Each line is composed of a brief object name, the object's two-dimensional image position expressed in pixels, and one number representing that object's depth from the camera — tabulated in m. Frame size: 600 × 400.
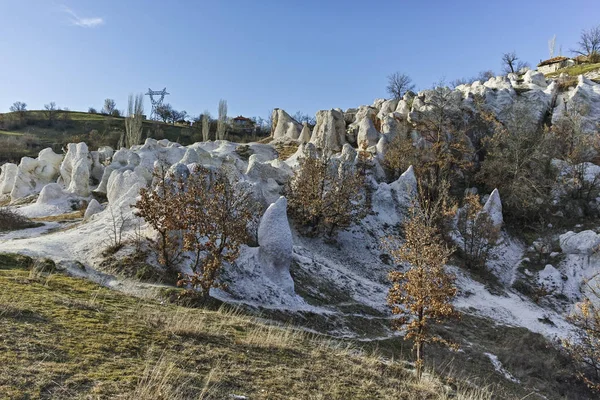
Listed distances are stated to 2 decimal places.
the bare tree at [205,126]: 54.86
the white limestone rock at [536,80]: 42.94
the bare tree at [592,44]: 70.00
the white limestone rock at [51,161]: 34.44
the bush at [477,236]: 21.27
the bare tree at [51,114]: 79.88
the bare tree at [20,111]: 79.36
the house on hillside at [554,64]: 66.75
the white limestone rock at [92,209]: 19.14
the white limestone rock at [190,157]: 25.72
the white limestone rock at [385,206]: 22.63
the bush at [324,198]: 19.06
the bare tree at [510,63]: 74.62
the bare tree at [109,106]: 95.56
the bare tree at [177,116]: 89.79
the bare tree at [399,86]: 68.64
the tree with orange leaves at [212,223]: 9.95
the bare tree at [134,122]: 51.41
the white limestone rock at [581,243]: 20.77
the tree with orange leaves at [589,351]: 10.85
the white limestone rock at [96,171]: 30.77
